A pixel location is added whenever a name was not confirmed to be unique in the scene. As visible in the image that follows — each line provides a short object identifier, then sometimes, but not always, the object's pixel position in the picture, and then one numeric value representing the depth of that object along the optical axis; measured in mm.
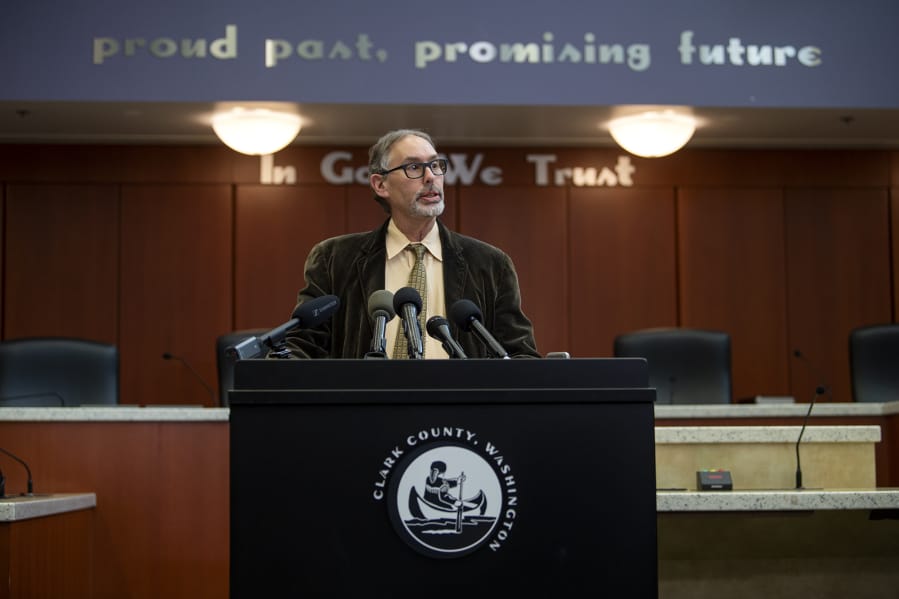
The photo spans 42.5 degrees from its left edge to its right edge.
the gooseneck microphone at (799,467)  3369
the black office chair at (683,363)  5707
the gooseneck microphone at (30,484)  3990
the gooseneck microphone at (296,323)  1827
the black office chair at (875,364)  5746
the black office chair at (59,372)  5469
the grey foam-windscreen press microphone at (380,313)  1977
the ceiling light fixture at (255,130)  6590
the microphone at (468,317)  2076
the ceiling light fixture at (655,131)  6707
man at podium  2627
